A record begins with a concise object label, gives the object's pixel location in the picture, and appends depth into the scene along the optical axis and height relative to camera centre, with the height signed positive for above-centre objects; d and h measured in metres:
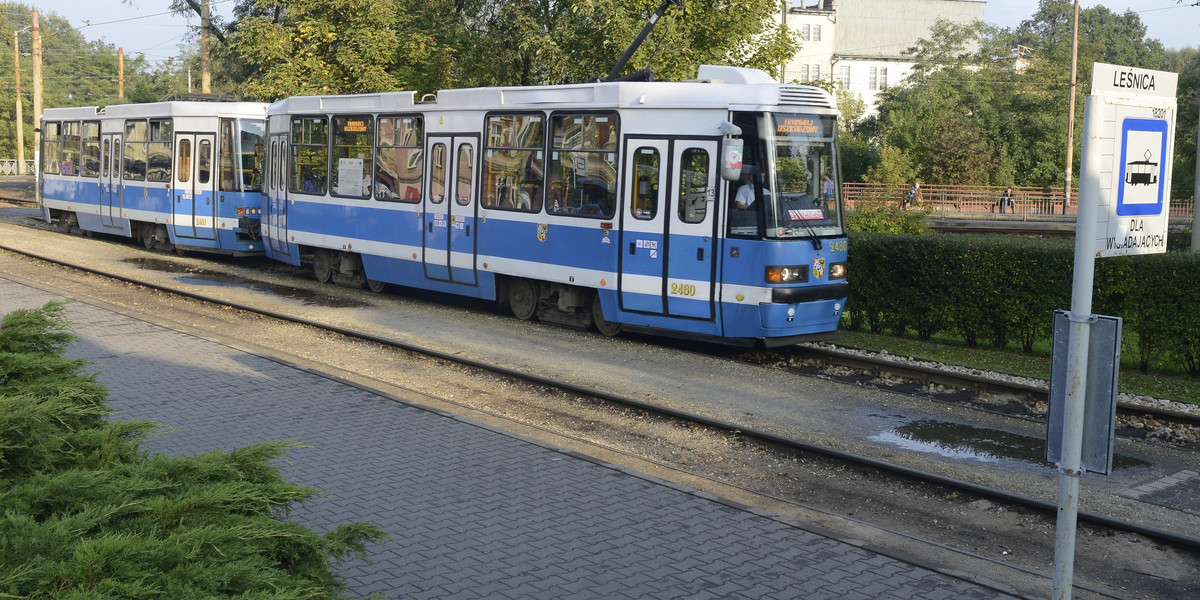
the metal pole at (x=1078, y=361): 4.48 -0.64
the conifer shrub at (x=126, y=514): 3.13 -1.06
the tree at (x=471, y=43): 20.69 +3.12
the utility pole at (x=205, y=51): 35.50 +4.31
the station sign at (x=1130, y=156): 4.52 +0.21
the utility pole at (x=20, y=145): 72.65 +2.36
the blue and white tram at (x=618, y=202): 13.28 -0.11
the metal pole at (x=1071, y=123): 50.31 +3.74
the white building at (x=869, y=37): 98.12 +14.67
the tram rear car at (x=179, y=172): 24.28 +0.26
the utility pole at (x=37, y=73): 43.62 +4.42
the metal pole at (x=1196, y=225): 19.48 -0.30
